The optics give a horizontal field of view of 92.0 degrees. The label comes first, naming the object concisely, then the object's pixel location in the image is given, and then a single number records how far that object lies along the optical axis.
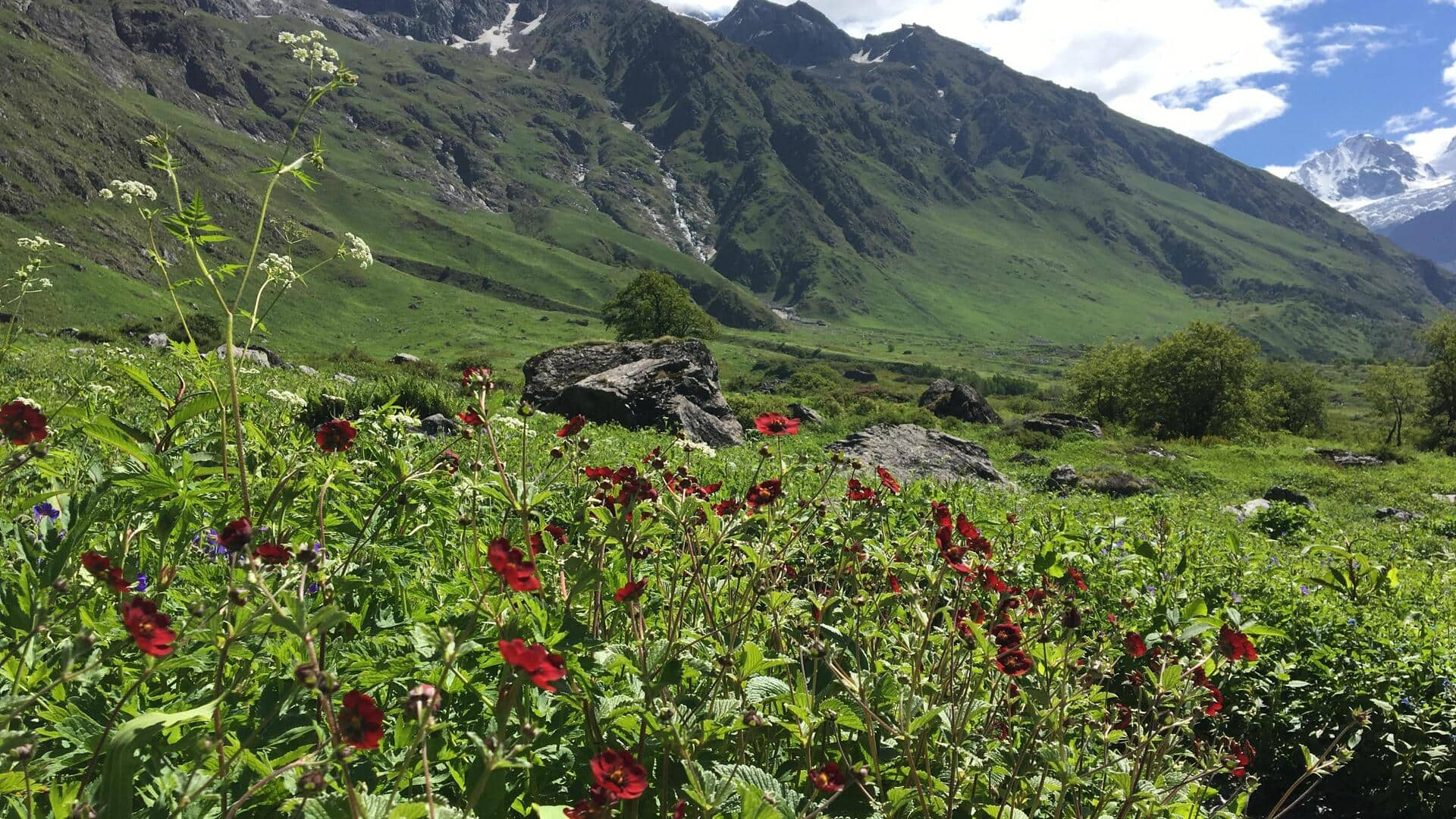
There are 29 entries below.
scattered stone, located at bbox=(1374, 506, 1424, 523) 17.83
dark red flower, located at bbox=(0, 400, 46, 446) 1.74
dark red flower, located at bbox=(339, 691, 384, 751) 1.33
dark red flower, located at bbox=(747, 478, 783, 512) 3.03
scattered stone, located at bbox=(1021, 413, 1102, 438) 34.14
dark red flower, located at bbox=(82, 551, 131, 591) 1.61
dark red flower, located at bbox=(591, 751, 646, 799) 1.59
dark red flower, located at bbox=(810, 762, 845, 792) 1.94
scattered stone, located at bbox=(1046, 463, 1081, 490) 21.31
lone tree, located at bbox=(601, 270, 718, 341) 69.38
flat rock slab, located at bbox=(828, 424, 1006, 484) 19.30
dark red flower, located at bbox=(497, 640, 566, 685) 1.39
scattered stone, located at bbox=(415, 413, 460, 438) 12.11
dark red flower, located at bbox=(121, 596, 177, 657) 1.35
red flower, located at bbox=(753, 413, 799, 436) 3.18
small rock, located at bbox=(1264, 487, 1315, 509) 19.34
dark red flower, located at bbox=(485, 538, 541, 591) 1.63
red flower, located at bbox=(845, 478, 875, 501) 3.91
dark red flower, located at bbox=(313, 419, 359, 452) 2.32
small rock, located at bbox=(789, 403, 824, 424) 30.12
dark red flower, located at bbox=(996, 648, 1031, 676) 2.41
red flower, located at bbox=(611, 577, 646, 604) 2.22
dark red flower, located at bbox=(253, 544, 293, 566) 1.84
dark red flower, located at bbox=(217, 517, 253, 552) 1.57
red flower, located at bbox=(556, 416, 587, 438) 3.04
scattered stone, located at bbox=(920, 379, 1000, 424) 39.75
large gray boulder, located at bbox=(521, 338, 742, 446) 20.34
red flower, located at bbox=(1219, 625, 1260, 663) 2.43
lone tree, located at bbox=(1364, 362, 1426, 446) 53.69
